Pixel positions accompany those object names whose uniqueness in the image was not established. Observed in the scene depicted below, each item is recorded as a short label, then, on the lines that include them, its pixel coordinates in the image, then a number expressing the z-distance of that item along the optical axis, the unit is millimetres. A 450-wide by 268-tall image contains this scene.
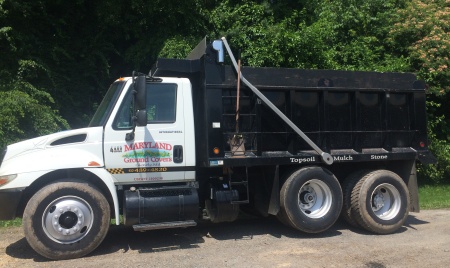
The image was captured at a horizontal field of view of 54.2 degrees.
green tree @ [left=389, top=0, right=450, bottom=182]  12398
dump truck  6336
